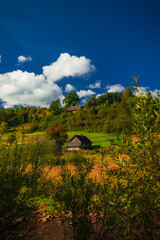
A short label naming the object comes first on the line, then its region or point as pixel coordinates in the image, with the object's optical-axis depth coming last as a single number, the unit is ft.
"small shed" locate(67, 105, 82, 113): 304.79
